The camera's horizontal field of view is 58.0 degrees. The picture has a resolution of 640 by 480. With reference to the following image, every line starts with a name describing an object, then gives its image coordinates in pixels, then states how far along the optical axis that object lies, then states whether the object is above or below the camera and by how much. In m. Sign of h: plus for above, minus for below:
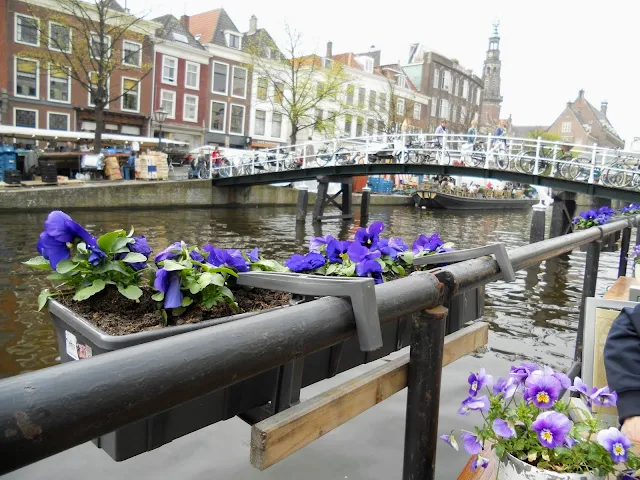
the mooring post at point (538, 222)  12.10 -0.86
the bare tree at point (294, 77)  28.94 +4.65
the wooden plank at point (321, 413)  1.16 -0.54
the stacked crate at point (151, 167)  20.09 -0.45
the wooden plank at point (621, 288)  3.12 -0.59
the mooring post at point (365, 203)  20.53 -1.22
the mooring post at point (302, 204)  17.28 -1.18
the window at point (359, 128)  39.36 +2.77
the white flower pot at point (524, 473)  1.20 -0.62
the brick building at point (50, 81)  24.08 +2.95
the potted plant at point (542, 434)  1.21 -0.55
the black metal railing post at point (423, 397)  1.25 -0.50
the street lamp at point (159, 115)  20.98 +1.44
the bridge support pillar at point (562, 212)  13.50 -0.72
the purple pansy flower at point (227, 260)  2.09 -0.36
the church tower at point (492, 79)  76.12 +13.49
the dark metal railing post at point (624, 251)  5.47 -0.63
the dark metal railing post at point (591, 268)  3.22 -0.47
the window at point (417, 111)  44.56 +4.74
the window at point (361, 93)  40.19 +5.19
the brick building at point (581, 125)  65.88 +6.69
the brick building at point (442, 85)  46.38 +7.34
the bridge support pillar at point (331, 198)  18.11 -1.03
